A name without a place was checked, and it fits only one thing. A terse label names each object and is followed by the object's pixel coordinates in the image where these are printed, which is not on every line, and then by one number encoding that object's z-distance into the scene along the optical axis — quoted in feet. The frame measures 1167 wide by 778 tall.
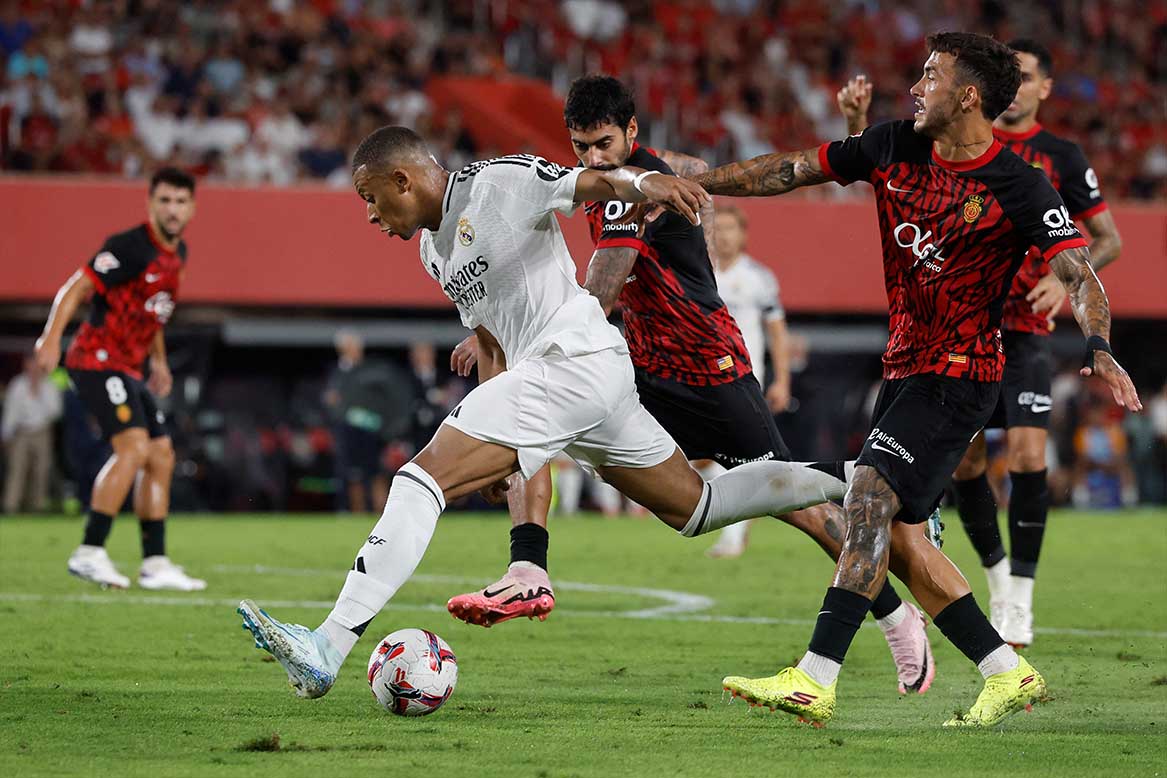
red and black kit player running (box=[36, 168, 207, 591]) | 66.95
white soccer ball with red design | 36.68
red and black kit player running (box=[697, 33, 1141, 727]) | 36.32
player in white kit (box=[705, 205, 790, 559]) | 86.38
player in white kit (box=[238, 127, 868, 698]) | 35.50
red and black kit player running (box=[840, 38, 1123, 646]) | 52.34
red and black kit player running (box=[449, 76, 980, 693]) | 44.24
